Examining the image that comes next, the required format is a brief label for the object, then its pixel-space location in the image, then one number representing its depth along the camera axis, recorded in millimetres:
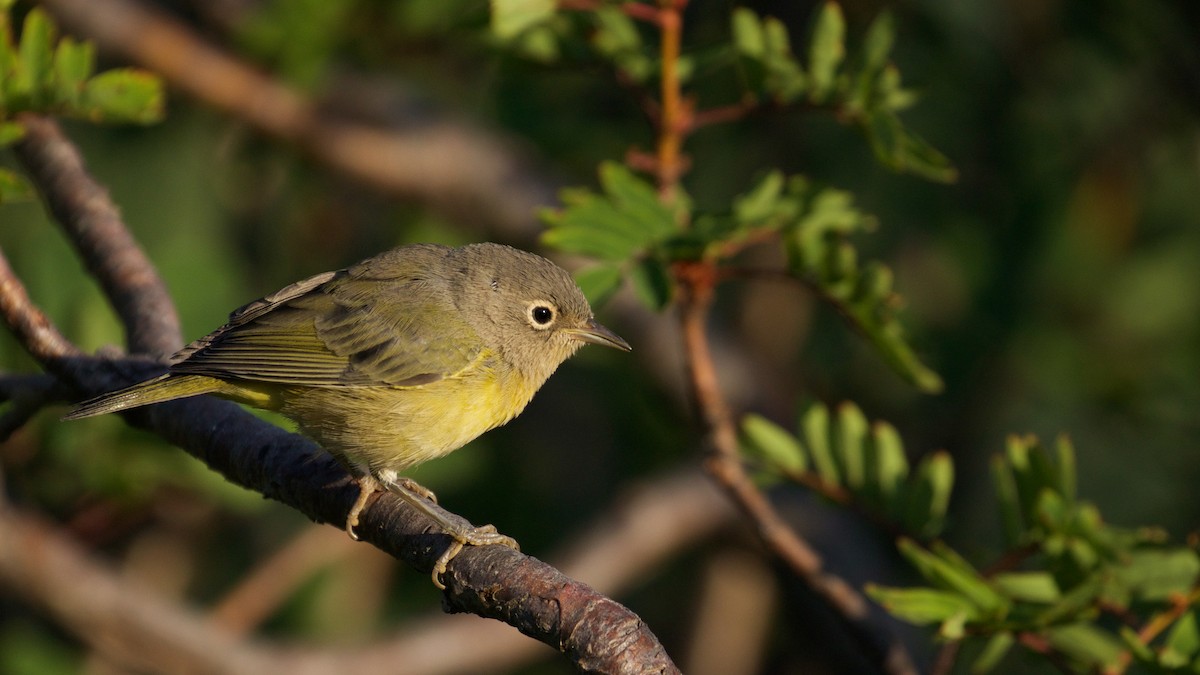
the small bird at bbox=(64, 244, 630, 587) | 7023
